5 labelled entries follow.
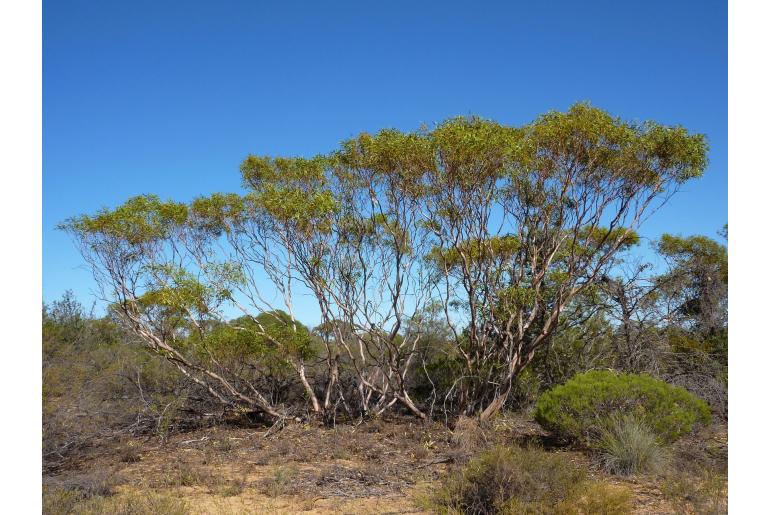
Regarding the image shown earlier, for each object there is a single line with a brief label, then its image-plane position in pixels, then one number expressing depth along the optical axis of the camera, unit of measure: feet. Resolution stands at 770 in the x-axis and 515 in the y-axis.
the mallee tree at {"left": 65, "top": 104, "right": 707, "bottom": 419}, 32.04
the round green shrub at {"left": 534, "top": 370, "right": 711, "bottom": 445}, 26.96
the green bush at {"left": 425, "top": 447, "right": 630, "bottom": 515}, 17.69
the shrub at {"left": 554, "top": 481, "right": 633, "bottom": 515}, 17.40
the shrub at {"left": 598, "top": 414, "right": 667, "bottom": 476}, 24.26
